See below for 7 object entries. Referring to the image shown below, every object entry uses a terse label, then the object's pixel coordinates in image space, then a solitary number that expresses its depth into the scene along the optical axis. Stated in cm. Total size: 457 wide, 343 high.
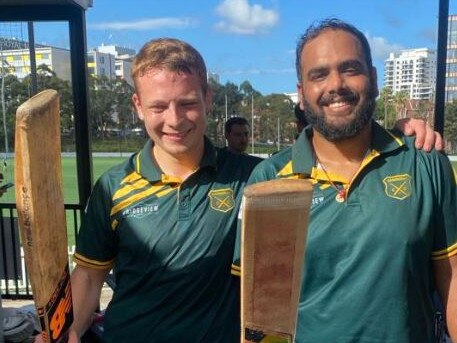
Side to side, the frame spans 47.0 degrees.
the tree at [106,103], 1945
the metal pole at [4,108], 521
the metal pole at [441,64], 355
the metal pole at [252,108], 3728
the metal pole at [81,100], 404
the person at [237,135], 636
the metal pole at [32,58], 437
